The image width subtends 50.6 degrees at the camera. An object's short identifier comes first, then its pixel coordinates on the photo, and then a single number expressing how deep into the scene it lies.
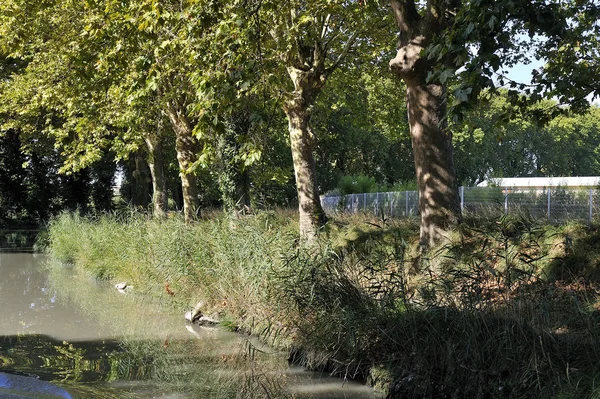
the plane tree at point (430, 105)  10.77
